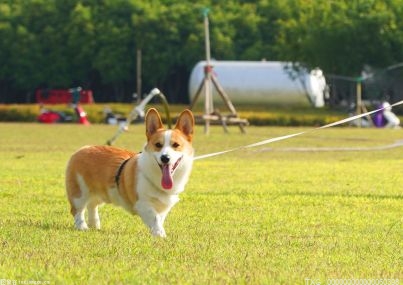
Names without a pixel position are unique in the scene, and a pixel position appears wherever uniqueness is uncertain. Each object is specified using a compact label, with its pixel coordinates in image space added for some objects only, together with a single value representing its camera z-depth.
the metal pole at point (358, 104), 44.87
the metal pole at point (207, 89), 34.65
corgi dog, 8.29
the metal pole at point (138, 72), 61.09
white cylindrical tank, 55.69
